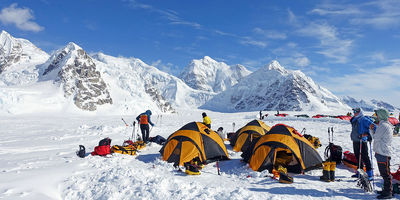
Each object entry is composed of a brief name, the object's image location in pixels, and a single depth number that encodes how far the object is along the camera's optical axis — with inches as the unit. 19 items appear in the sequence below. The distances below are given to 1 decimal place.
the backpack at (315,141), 514.6
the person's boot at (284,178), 288.0
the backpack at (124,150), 446.3
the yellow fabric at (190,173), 327.6
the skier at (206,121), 543.6
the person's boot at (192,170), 328.1
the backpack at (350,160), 350.0
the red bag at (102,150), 431.5
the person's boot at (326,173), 298.0
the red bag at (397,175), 282.1
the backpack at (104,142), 439.2
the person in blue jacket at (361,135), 294.4
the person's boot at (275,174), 303.3
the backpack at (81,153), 422.5
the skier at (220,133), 585.0
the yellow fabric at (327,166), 297.3
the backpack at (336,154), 376.2
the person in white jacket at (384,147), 244.1
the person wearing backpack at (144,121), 563.8
